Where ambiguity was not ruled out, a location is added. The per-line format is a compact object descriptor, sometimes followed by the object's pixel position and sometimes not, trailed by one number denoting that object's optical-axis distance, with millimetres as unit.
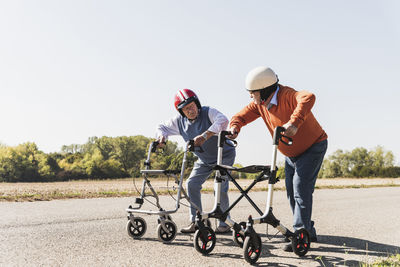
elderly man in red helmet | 5012
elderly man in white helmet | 4195
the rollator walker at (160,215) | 4582
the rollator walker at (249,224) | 3682
